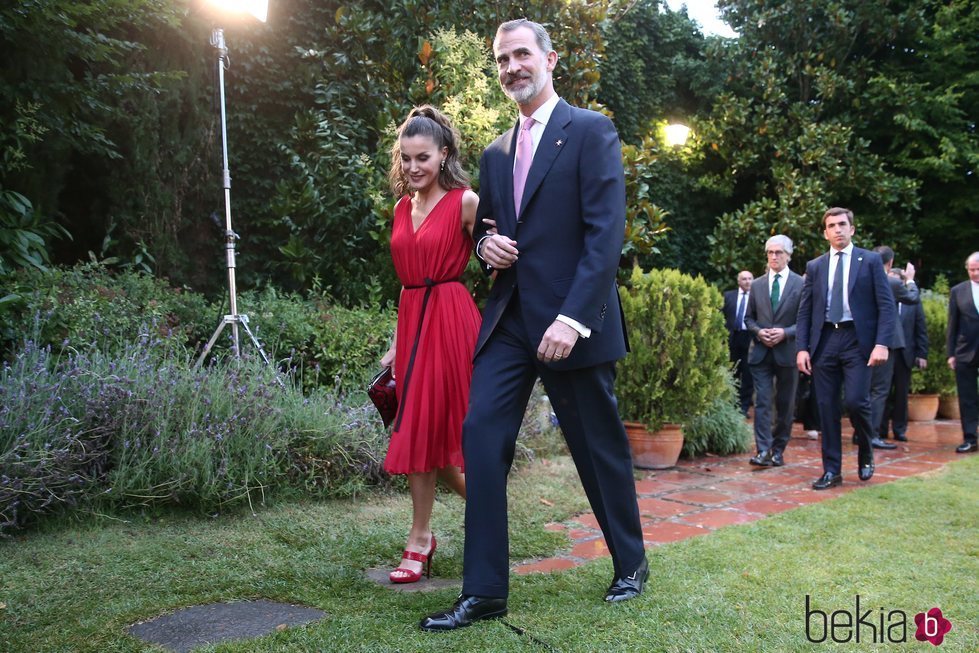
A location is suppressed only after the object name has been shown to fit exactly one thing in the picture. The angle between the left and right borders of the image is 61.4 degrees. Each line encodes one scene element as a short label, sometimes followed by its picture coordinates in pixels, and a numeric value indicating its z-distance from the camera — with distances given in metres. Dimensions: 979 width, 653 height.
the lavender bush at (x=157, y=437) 4.21
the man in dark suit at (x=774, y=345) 7.26
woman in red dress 3.58
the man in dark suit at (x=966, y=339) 8.66
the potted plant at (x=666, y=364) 6.99
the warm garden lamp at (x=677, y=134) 13.88
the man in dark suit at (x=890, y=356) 8.62
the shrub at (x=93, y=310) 5.61
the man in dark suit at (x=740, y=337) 10.36
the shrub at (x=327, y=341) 6.53
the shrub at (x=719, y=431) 7.59
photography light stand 6.00
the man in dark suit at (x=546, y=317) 2.97
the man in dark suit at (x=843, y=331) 6.16
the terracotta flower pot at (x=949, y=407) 11.70
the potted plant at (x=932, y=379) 11.10
